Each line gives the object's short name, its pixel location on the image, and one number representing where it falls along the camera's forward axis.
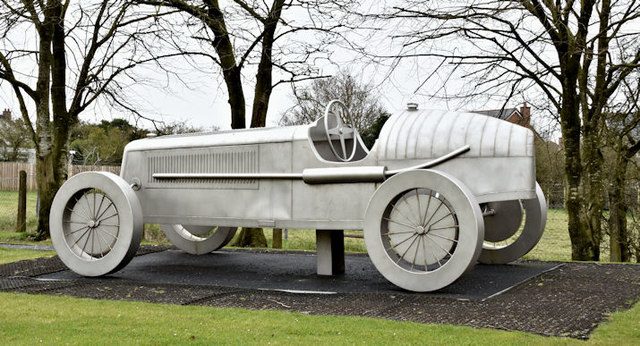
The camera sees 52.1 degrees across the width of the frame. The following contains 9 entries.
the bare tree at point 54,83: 14.12
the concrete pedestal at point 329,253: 8.35
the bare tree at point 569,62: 10.45
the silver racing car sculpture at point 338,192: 6.98
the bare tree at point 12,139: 38.62
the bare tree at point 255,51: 12.98
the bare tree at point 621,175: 13.54
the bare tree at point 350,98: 25.86
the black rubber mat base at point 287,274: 7.29
